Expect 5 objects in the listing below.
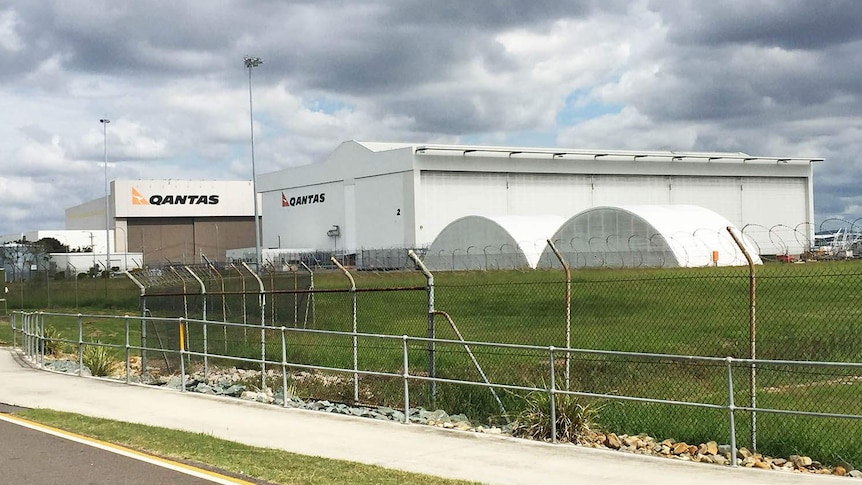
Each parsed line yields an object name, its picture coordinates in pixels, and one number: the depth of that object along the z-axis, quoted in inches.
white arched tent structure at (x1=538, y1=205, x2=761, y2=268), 2046.0
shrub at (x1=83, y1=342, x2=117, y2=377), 807.7
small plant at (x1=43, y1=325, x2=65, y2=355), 1033.1
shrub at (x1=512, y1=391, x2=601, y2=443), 445.7
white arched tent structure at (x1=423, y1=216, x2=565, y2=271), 2337.8
